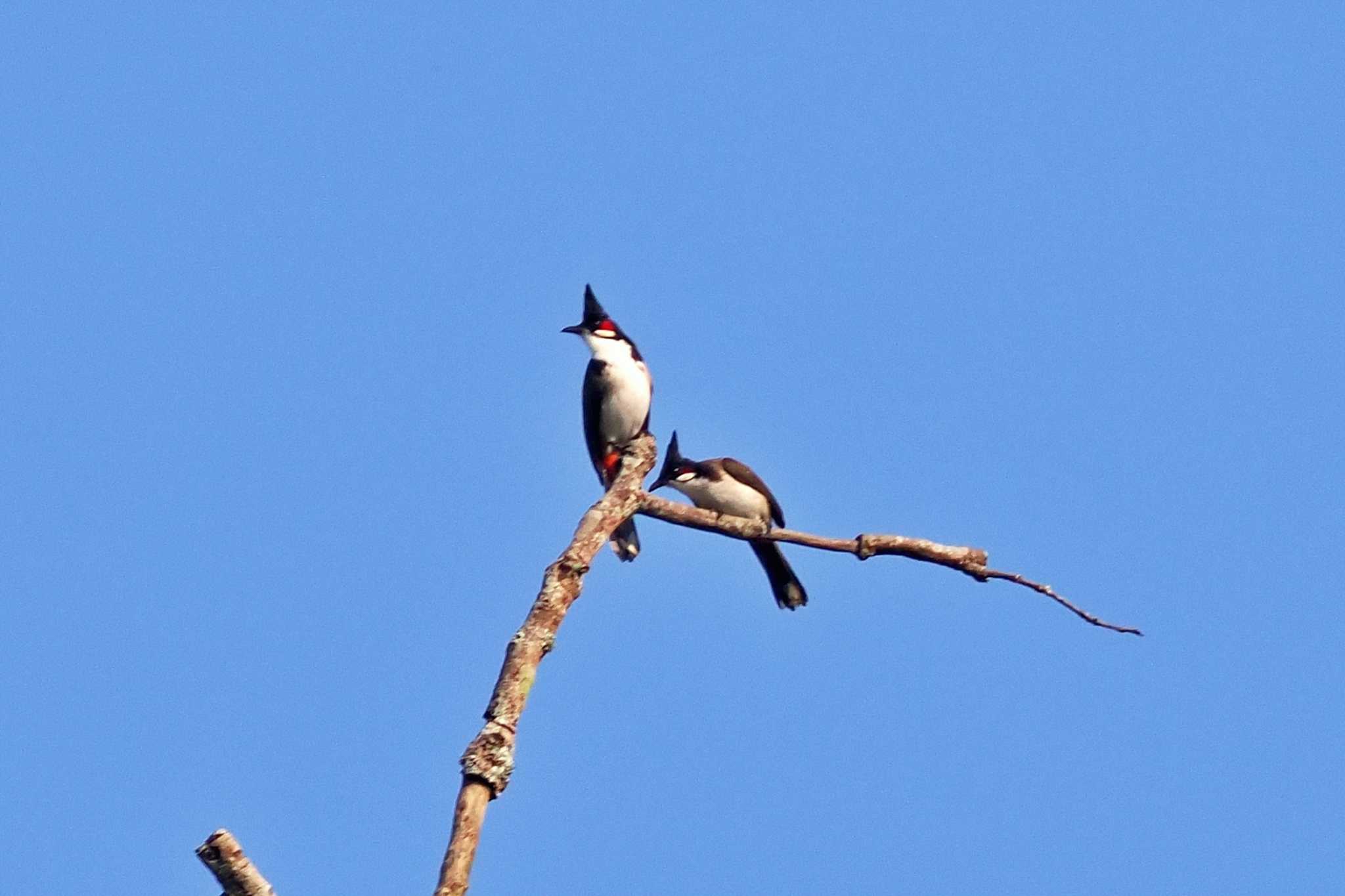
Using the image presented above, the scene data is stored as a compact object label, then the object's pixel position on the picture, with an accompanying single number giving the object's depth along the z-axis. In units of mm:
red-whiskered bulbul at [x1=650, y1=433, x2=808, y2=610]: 20578
